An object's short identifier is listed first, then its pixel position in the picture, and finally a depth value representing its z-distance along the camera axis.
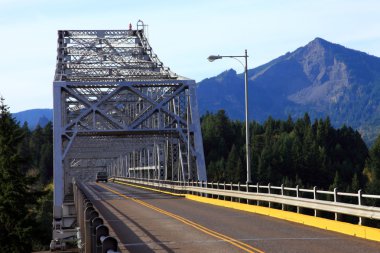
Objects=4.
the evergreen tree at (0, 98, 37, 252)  63.69
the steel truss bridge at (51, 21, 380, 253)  19.70
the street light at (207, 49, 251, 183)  37.47
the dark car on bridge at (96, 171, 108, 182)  130.09
